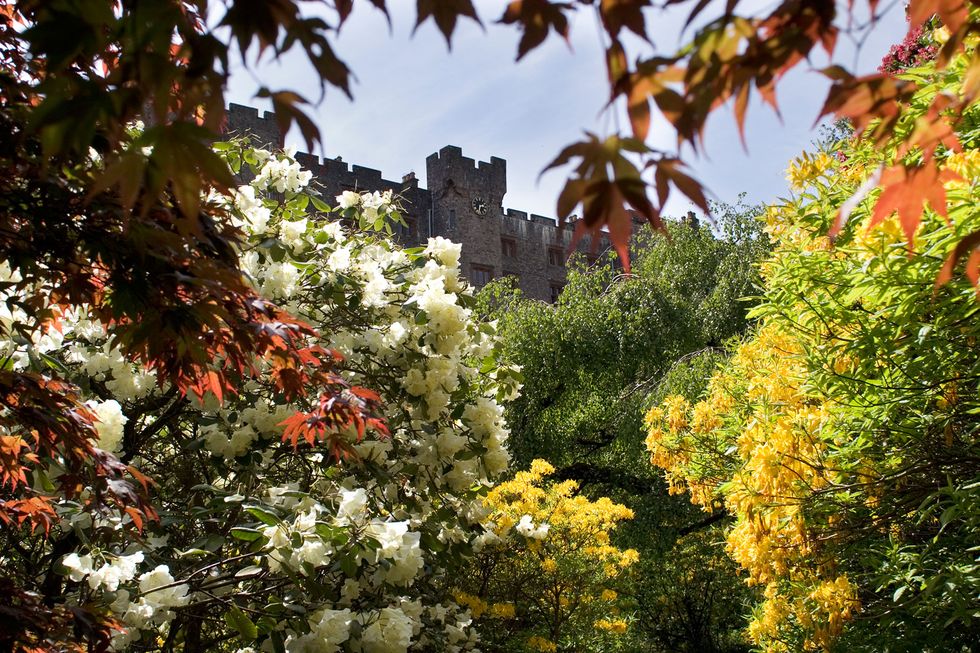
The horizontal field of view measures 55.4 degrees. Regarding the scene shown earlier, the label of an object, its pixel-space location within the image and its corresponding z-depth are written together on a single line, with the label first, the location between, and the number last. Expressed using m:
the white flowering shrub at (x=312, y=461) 3.41
